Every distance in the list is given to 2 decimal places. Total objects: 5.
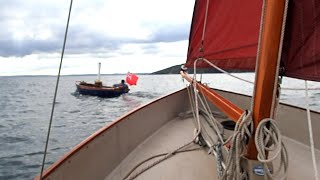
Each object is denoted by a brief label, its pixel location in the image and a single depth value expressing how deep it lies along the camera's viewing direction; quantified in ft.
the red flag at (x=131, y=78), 67.08
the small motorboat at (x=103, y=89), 71.10
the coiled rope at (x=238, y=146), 3.76
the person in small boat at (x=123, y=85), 72.00
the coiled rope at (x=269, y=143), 3.50
